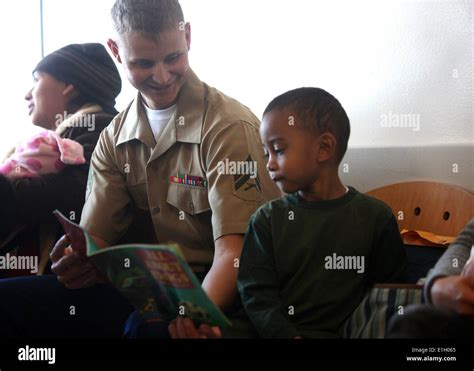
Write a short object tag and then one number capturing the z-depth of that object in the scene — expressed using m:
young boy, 1.50
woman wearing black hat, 1.78
